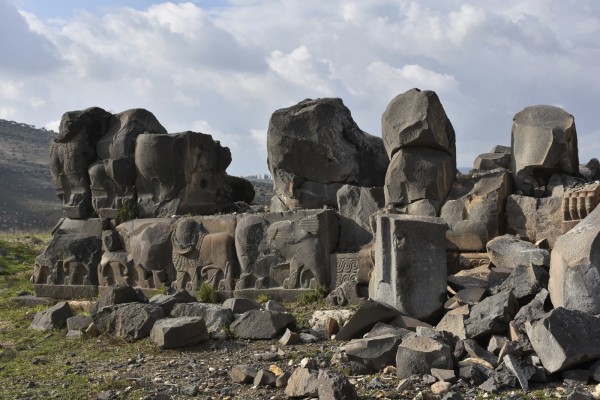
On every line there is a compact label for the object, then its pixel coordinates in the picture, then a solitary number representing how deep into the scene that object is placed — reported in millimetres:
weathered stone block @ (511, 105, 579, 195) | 9055
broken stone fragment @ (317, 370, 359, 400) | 5051
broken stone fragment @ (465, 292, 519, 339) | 6191
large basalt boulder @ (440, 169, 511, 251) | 8828
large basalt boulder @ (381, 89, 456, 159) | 9453
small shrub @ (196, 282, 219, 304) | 10156
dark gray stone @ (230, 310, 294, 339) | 7359
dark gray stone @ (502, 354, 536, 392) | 5293
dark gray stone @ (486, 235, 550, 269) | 7699
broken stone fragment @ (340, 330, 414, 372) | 5938
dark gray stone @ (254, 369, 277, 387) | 5793
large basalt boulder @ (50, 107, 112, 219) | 13133
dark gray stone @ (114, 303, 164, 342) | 7730
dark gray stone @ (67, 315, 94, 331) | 8612
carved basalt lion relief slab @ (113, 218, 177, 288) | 11336
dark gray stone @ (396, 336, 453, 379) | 5582
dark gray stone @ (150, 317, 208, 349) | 7184
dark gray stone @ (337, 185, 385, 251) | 9914
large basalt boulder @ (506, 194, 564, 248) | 8438
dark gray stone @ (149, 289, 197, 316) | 8266
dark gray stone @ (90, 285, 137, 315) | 8430
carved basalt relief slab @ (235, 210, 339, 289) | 9766
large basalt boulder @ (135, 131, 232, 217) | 12156
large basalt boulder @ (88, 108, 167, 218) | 12711
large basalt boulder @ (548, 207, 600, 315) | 5883
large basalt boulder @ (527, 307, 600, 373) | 5336
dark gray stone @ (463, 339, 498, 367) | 5738
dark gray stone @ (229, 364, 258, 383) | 5957
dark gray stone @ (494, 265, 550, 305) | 6629
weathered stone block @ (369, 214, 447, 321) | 7258
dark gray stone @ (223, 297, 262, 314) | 8211
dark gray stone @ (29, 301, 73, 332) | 9094
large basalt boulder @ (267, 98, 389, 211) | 11555
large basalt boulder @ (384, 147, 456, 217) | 9414
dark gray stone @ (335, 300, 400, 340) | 6914
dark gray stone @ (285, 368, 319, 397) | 5352
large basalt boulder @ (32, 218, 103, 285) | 12391
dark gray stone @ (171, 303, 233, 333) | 7773
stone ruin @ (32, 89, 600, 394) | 7250
